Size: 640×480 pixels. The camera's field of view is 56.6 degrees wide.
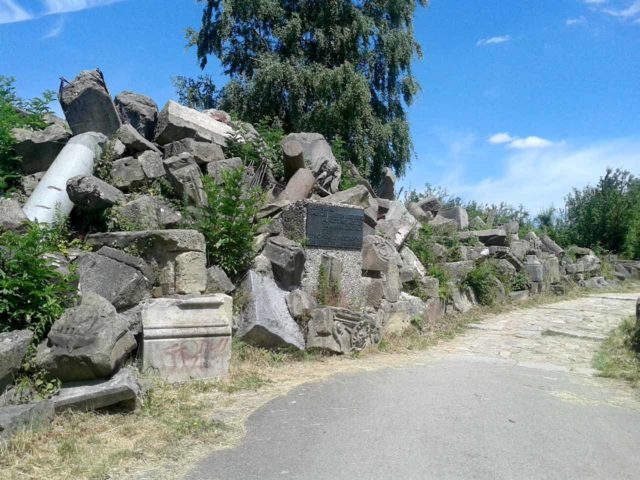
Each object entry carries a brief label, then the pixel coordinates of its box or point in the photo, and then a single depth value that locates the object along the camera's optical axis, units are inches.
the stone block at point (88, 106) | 330.0
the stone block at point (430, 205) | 557.3
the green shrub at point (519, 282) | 539.2
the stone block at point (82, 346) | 173.5
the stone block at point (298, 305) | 275.9
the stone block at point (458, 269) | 438.6
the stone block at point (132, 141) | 324.5
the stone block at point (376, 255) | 337.1
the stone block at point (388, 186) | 504.4
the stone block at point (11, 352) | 164.6
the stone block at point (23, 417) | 148.9
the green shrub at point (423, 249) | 428.5
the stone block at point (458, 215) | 572.6
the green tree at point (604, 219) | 848.9
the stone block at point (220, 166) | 315.3
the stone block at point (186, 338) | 213.6
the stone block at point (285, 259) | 282.2
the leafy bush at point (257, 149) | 362.9
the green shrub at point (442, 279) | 408.2
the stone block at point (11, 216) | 236.4
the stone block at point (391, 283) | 340.0
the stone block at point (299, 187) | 340.8
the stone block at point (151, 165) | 313.0
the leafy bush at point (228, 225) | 265.9
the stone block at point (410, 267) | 375.9
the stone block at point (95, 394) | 171.2
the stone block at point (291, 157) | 356.5
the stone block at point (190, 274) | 241.4
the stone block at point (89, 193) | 261.1
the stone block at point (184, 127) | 352.5
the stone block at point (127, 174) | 304.8
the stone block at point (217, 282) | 252.2
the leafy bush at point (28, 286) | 180.1
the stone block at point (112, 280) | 224.2
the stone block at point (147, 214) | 269.7
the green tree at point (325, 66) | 673.0
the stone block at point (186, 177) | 295.6
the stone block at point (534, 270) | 569.9
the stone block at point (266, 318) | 251.0
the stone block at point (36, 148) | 312.5
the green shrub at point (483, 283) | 461.1
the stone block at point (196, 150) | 336.5
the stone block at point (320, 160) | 378.9
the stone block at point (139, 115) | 368.8
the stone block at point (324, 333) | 271.9
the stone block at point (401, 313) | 328.2
